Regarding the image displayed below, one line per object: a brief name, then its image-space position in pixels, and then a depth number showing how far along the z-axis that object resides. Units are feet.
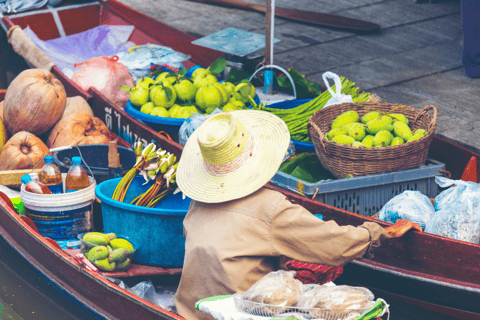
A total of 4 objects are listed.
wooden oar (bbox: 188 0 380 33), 54.03
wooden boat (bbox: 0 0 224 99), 40.91
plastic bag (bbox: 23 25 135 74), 42.11
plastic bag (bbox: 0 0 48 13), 46.78
